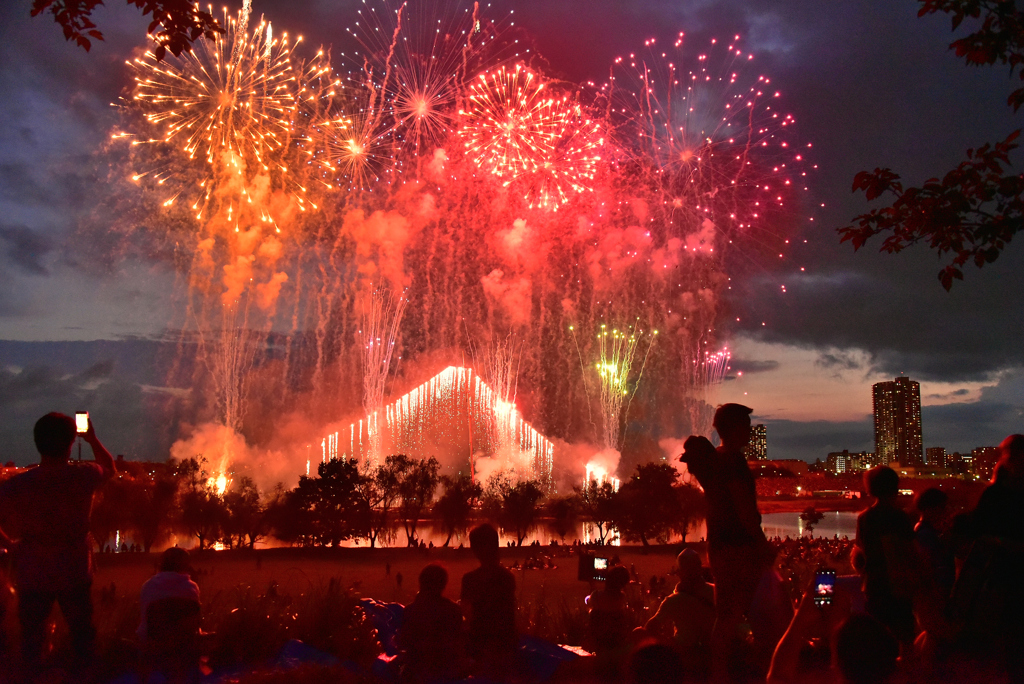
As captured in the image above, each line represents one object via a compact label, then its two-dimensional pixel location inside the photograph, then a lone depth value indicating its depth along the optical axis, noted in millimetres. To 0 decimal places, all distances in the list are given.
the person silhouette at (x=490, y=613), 4711
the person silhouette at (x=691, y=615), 4977
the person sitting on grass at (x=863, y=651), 2541
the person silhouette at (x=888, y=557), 3887
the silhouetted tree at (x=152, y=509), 34531
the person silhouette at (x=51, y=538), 4023
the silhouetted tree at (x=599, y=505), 42688
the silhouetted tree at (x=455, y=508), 41219
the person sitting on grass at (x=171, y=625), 4543
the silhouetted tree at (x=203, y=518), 37250
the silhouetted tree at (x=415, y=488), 42219
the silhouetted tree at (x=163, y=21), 5324
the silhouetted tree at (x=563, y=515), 45719
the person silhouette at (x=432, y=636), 4617
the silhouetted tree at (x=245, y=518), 38281
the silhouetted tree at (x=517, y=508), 41375
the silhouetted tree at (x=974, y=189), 5598
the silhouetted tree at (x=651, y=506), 39188
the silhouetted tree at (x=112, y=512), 32469
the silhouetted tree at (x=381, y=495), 38875
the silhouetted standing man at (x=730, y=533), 3762
